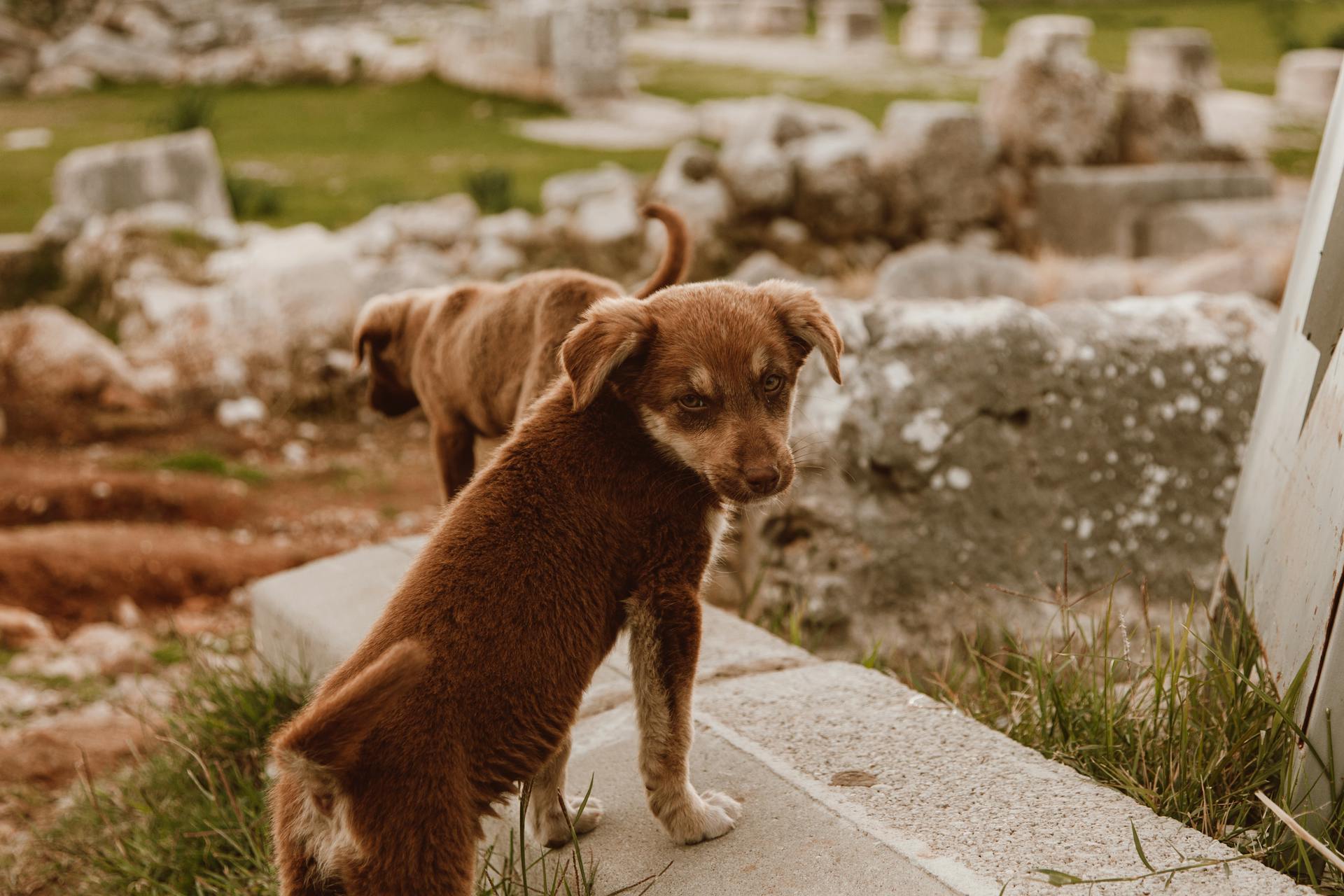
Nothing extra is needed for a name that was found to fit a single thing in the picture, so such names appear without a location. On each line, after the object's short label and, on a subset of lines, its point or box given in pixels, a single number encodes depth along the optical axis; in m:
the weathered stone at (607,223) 11.93
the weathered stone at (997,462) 4.94
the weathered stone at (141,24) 23.22
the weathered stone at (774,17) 28.86
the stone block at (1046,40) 14.47
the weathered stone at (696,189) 12.55
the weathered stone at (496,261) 11.32
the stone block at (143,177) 12.28
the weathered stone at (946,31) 24.98
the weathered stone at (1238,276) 9.86
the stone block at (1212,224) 12.69
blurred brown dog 4.16
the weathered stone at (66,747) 4.90
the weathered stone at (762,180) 12.91
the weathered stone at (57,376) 8.93
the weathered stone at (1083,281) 10.20
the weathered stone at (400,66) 21.20
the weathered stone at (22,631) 6.21
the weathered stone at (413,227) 11.96
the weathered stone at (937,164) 13.27
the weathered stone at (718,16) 29.62
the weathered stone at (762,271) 10.62
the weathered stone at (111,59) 21.97
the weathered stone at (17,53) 21.81
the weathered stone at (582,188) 13.19
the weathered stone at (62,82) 21.23
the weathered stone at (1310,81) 19.72
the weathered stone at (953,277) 10.53
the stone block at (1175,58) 19.59
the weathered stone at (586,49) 19.31
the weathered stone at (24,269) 10.88
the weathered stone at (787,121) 13.91
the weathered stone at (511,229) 12.03
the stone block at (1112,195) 13.55
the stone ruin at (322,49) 19.50
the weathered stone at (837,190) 13.05
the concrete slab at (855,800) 2.73
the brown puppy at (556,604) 2.55
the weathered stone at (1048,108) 13.87
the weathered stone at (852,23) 27.08
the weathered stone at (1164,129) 14.34
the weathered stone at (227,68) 21.78
